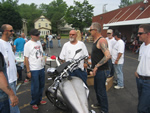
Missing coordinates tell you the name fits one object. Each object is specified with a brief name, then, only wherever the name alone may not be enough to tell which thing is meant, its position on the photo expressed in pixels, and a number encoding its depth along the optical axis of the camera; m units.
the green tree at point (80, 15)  47.27
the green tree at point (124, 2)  87.69
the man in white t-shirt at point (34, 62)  3.21
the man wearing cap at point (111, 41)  5.14
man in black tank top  2.69
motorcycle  1.92
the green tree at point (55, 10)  65.75
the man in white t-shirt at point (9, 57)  2.48
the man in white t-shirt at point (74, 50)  3.28
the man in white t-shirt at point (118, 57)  4.23
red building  14.94
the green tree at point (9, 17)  39.75
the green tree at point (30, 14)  70.14
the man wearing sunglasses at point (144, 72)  2.33
